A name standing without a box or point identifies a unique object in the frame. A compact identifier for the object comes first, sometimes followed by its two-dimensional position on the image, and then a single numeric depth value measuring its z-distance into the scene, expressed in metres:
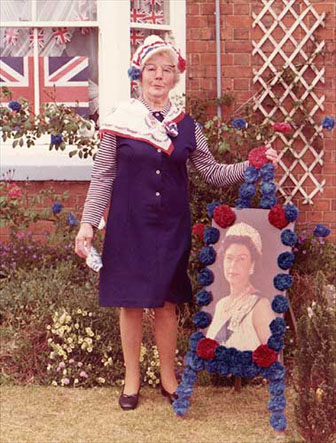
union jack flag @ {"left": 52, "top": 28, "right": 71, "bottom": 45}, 7.12
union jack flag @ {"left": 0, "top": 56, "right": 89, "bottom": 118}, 7.17
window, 6.98
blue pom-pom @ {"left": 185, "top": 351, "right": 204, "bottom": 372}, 4.92
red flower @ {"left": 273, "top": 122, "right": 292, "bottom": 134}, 5.11
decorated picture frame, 4.80
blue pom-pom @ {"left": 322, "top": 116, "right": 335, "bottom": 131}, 6.27
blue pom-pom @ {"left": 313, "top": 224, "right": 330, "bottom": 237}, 6.07
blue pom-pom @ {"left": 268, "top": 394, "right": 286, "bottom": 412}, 4.66
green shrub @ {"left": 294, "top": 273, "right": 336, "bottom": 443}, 4.07
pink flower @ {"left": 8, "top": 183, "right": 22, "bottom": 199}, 6.58
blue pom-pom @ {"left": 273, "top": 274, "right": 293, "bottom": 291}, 4.79
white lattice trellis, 7.01
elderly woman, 4.86
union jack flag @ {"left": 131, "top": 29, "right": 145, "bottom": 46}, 7.07
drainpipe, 6.96
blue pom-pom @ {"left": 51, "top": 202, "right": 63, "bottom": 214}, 6.42
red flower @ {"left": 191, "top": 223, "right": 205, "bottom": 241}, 5.23
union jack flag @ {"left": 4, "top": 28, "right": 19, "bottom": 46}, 7.15
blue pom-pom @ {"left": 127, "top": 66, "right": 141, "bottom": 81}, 4.87
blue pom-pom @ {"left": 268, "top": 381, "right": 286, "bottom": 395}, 4.73
